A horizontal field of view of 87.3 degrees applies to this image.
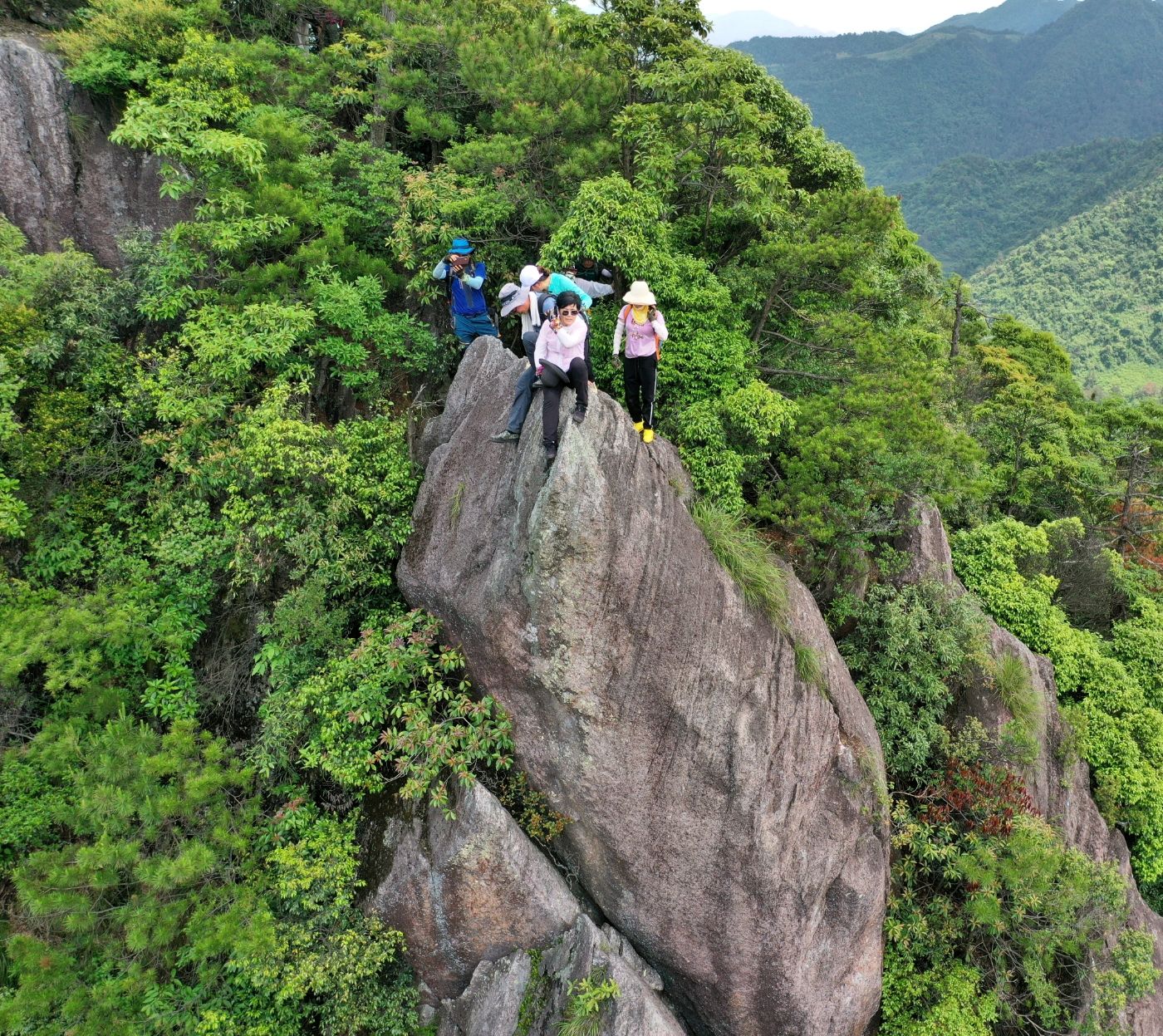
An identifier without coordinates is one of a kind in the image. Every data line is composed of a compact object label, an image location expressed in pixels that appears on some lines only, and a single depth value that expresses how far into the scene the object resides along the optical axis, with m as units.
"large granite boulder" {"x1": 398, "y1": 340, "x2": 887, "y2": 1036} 9.45
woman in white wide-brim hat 10.16
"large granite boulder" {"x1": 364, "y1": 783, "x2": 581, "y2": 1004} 9.88
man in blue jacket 12.06
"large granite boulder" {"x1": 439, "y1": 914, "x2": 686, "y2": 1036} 9.54
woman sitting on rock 8.90
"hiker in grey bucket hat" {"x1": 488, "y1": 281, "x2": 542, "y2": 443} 10.14
